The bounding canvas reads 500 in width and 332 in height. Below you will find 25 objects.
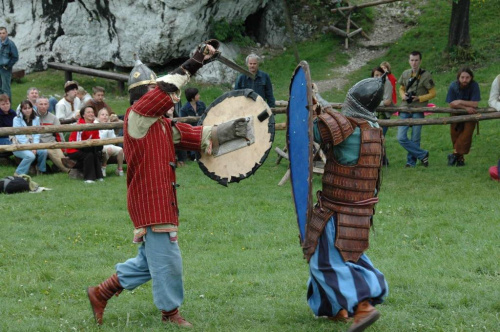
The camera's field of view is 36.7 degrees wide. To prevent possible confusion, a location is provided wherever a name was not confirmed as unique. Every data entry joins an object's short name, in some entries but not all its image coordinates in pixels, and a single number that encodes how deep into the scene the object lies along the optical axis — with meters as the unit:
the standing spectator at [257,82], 11.82
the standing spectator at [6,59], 14.91
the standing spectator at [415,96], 11.95
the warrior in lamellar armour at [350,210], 4.99
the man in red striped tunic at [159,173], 4.89
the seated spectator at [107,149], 11.64
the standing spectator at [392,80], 12.28
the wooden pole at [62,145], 10.00
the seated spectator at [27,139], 11.66
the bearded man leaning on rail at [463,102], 11.47
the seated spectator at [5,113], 12.13
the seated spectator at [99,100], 12.06
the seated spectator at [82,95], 13.23
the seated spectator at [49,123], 12.05
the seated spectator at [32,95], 12.65
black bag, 10.59
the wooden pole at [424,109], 11.42
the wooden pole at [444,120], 10.71
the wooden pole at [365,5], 19.24
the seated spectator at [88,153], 11.38
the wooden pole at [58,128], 9.67
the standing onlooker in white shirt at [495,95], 10.83
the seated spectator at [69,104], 12.88
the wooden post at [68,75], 17.08
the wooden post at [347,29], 19.61
